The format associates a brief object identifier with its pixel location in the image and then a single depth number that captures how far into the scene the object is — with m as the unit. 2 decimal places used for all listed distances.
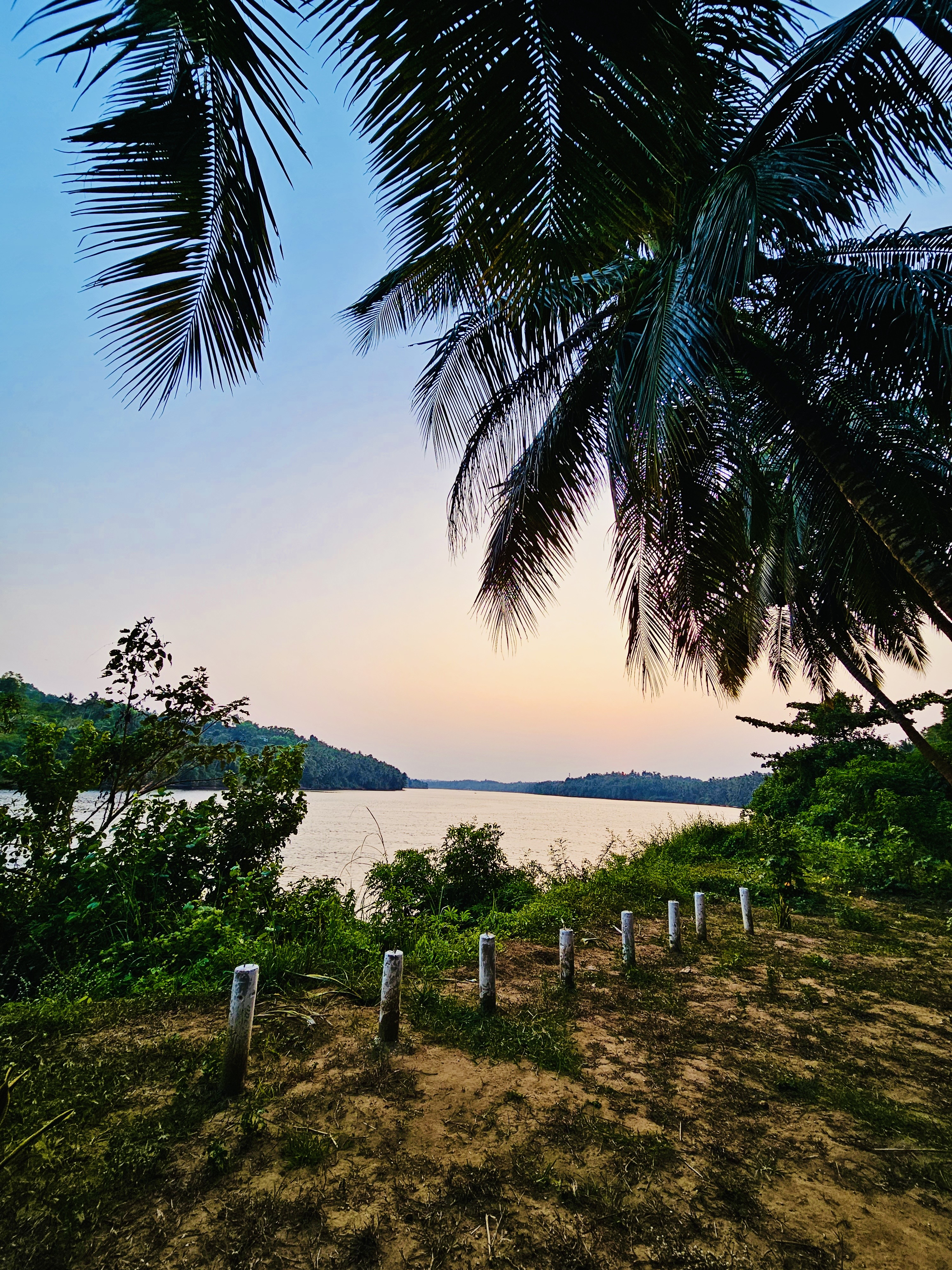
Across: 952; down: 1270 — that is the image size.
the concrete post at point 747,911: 6.62
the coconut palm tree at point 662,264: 1.38
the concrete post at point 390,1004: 3.66
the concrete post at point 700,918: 6.34
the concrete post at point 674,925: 5.96
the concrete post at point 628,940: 5.44
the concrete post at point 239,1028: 3.04
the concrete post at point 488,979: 4.24
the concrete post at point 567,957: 4.84
